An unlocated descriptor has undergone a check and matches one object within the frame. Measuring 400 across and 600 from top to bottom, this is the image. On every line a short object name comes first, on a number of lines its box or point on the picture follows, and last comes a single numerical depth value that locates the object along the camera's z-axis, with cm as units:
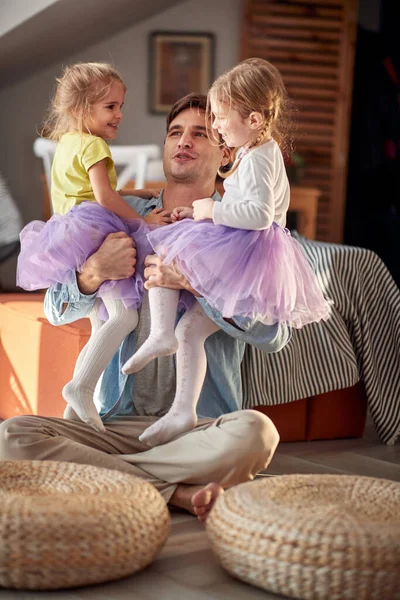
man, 216
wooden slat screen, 596
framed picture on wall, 591
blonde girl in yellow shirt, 220
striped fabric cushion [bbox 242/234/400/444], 307
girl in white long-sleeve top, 205
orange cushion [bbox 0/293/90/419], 283
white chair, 474
